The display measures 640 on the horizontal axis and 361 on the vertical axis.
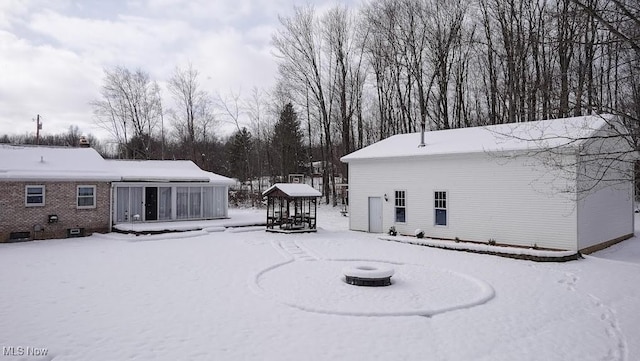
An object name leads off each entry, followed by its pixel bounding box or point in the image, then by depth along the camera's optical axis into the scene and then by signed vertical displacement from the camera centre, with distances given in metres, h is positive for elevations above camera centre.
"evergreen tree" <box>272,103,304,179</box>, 45.19 +5.80
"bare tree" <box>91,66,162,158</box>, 42.78 +8.89
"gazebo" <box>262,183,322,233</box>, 20.72 -0.87
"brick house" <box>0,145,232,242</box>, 18.19 +0.20
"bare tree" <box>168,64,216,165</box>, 43.59 +7.92
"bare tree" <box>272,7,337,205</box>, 38.22 +11.62
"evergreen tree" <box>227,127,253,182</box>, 51.91 +4.79
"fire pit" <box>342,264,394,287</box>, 10.80 -2.10
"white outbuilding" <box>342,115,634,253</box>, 14.98 +0.03
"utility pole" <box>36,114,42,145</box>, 35.07 +6.12
